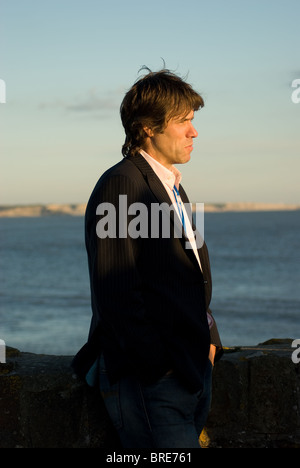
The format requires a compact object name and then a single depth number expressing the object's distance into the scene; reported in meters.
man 2.31
